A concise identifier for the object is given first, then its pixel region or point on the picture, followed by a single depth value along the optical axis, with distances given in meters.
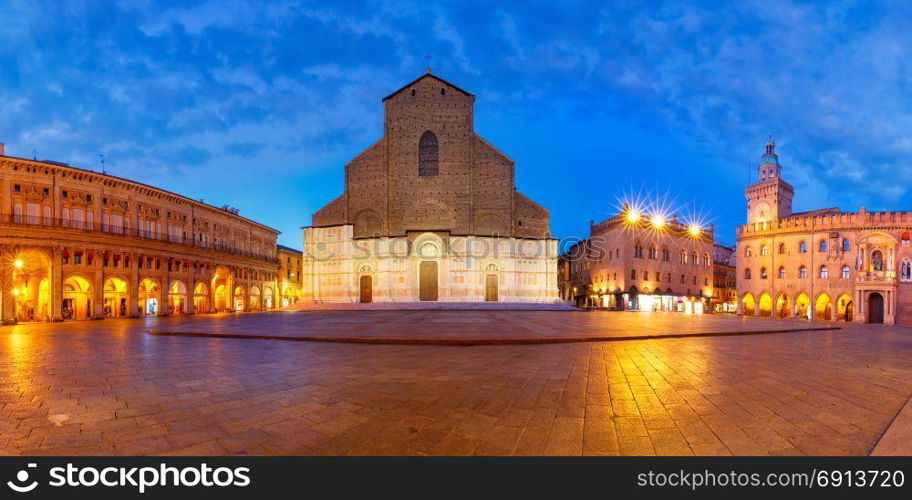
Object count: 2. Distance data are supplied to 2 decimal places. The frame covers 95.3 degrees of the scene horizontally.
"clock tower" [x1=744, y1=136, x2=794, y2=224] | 65.19
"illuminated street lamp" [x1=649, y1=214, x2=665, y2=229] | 48.81
